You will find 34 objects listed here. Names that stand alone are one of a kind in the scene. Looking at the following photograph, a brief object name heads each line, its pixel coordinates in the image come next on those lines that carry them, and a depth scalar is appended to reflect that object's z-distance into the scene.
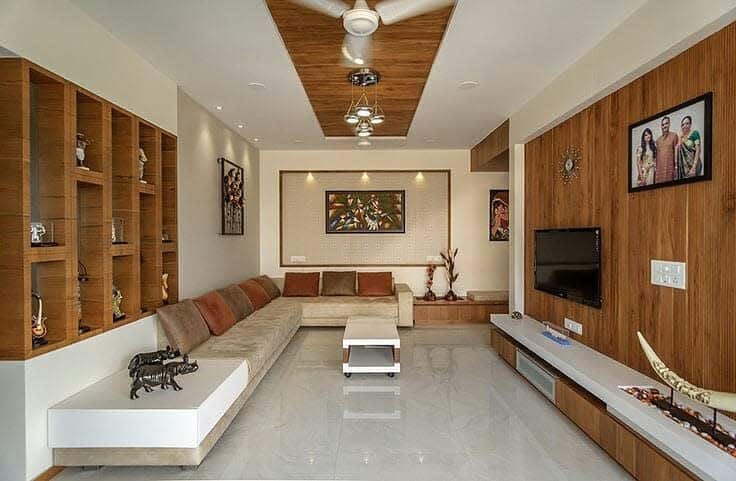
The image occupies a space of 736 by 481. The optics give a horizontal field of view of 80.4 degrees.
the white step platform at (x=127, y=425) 2.59
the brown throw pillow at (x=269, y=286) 6.91
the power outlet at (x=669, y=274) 2.66
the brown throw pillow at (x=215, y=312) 4.50
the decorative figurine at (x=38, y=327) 2.63
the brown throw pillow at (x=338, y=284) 7.42
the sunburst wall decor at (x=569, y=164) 4.00
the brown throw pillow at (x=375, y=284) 7.37
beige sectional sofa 2.62
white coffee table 4.49
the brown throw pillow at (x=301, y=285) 7.33
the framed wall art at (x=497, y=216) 7.80
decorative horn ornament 2.01
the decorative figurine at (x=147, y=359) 2.91
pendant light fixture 3.91
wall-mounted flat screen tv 3.61
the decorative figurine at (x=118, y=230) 3.49
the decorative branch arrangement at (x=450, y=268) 7.53
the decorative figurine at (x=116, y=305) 3.44
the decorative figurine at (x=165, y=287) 4.09
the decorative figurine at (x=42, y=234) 2.63
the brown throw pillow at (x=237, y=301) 5.26
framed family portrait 2.48
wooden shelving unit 2.47
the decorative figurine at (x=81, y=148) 3.01
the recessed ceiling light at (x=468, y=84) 4.24
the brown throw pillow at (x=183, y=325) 3.81
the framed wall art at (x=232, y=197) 5.76
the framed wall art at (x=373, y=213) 7.75
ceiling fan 2.28
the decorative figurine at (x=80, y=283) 3.00
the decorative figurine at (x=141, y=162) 3.75
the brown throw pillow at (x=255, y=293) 6.10
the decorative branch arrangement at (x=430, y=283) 7.49
